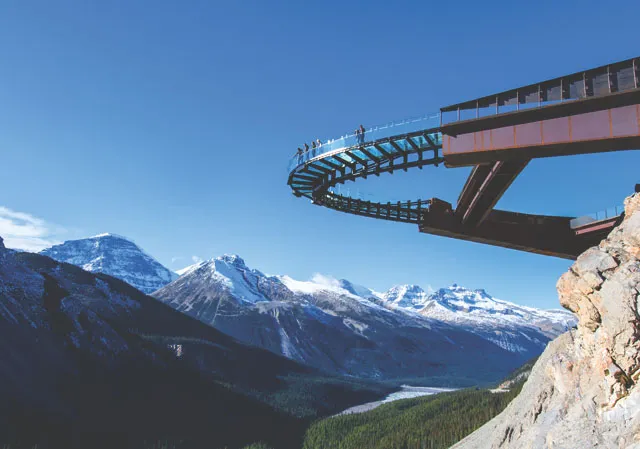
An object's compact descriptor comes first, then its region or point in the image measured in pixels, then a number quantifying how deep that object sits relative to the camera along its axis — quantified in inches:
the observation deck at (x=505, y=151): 847.7
